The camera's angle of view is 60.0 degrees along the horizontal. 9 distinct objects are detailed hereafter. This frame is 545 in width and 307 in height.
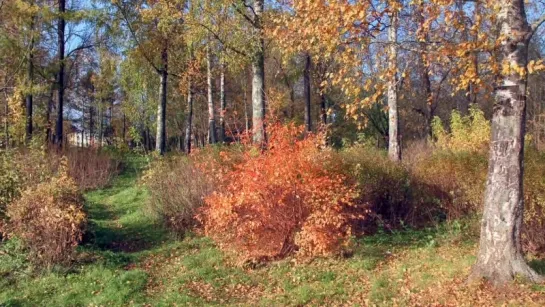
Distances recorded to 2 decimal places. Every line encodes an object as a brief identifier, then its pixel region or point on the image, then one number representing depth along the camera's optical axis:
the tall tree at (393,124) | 11.17
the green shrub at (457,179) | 8.25
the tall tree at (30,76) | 17.34
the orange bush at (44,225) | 7.35
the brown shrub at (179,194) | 9.70
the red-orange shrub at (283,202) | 6.73
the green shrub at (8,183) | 8.64
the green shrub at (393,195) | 8.92
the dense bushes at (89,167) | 16.11
